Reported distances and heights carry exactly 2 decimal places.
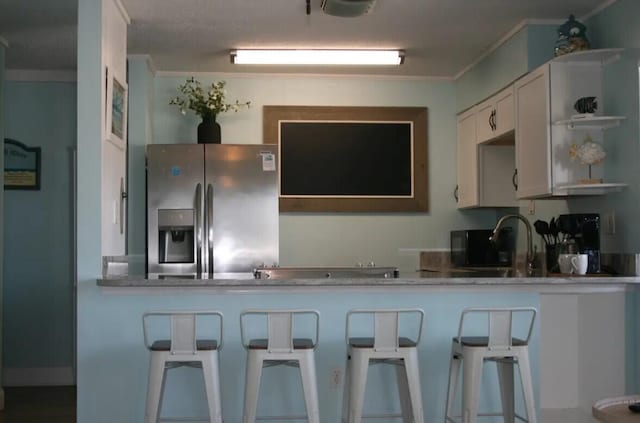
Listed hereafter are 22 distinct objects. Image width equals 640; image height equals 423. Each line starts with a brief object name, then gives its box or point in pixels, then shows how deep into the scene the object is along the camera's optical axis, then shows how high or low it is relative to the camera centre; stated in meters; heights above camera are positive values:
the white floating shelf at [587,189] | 4.26 +0.21
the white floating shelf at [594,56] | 4.29 +0.93
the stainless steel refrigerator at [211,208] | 5.51 +0.14
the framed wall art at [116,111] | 4.23 +0.65
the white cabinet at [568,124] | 4.43 +0.57
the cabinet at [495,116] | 5.14 +0.75
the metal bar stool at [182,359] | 3.61 -0.59
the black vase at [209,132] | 5.81 +0.70
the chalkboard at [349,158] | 6.21 +0.54
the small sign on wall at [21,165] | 6.29 +0.50
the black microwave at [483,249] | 5.84 -0.16
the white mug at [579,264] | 4.20 -0.20
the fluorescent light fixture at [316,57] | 5.46 +1.17
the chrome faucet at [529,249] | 4.88 -0.14
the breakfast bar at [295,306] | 4.00 -0.46
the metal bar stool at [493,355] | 3.68 -0.59
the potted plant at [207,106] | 5.82 +0.90
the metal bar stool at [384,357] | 3.66 -0.60
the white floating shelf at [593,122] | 4.27 +0.57
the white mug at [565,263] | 4.25 -0.20
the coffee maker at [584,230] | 4.40 -0.02
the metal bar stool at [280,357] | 3.61 -0.59
